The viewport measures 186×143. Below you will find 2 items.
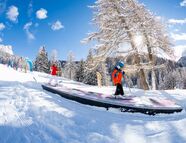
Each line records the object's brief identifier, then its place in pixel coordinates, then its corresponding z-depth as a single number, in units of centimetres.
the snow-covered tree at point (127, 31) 1133
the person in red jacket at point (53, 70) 1055
